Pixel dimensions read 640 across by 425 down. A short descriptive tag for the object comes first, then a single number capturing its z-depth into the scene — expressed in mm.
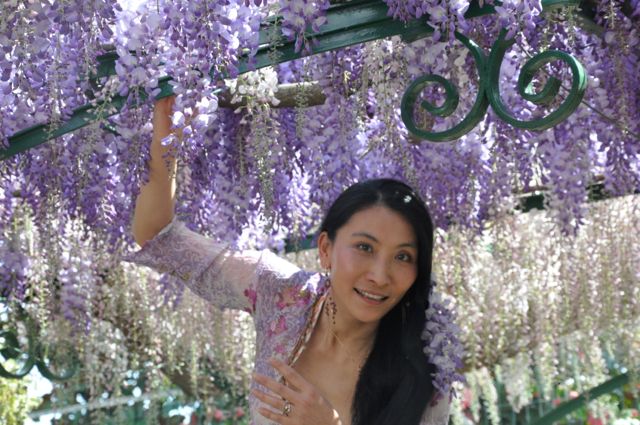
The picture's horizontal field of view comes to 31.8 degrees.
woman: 2258
